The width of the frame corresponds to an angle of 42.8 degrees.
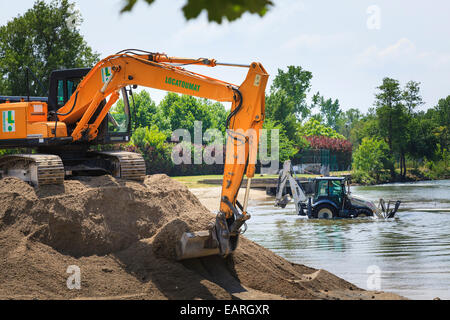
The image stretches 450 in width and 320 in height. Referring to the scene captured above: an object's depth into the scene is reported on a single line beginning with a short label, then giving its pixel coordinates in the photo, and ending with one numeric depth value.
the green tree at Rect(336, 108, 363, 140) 142.60
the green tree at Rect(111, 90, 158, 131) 71.94
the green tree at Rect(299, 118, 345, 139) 93.07
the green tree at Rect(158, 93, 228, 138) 76.88
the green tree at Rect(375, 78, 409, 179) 72.31
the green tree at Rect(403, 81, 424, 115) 77.06
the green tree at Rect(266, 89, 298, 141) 66.56
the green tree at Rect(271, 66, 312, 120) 98.25
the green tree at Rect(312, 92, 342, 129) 142.43
